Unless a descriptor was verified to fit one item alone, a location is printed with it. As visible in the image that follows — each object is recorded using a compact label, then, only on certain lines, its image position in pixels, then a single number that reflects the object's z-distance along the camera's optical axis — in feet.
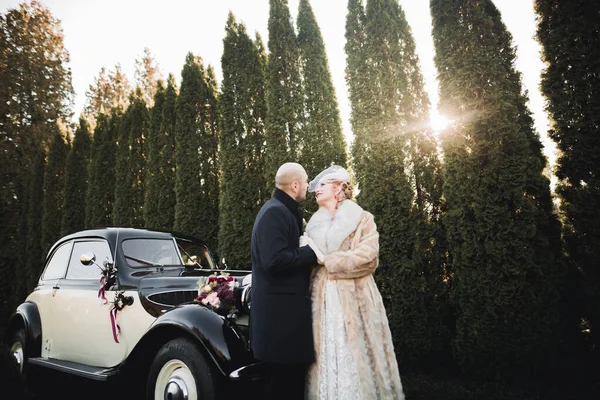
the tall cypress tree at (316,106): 23.57
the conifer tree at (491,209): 14.44
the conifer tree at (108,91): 68.64
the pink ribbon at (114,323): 11.03
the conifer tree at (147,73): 69.00
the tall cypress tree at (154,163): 29.99
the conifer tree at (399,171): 17.47
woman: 7.31
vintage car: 8.55
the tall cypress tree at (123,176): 32.63
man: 7.25
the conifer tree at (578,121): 13.52
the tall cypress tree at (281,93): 24.13
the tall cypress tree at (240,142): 24.26
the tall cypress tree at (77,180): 38.34
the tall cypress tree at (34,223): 38.93
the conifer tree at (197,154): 27.12
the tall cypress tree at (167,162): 29.35
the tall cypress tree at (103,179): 35.60
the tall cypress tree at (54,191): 39.40
